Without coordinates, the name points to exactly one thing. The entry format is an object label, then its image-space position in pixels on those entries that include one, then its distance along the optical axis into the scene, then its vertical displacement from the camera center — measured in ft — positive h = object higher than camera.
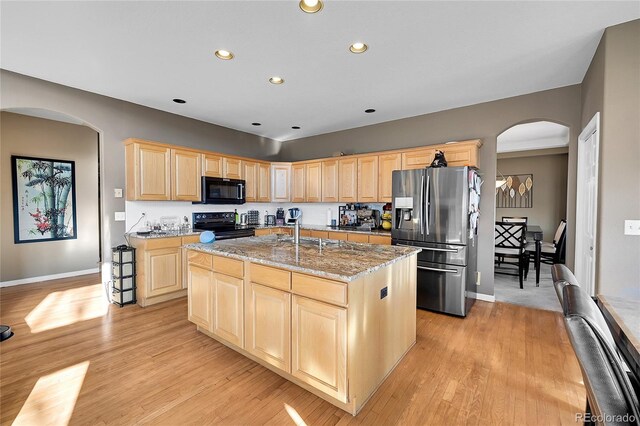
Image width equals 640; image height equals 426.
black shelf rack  12.04 -3.00
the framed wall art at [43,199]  14.74 +0.28
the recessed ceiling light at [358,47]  8.28 +4.68
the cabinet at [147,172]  12.69 +1.52
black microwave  14.93 +0.80
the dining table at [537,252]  15.71 -2.60
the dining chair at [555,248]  16.38 -2.57
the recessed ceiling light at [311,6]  6.57 +4.68
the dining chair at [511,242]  15.37 -1.99
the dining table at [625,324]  3.43 -1.63
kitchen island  5.84 -2.50
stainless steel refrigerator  11.04 -1.02
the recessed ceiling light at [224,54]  8.68 +4.68
